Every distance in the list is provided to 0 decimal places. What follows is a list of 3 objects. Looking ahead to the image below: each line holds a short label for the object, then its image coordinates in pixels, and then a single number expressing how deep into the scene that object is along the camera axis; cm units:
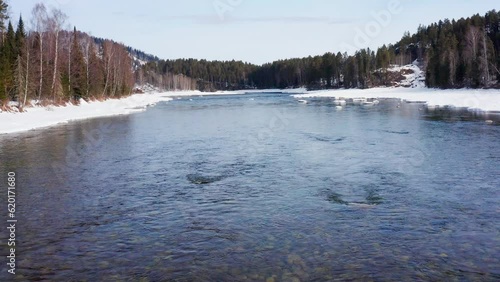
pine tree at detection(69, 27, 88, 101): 6907
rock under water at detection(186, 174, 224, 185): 1653
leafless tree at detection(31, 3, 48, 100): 5912
